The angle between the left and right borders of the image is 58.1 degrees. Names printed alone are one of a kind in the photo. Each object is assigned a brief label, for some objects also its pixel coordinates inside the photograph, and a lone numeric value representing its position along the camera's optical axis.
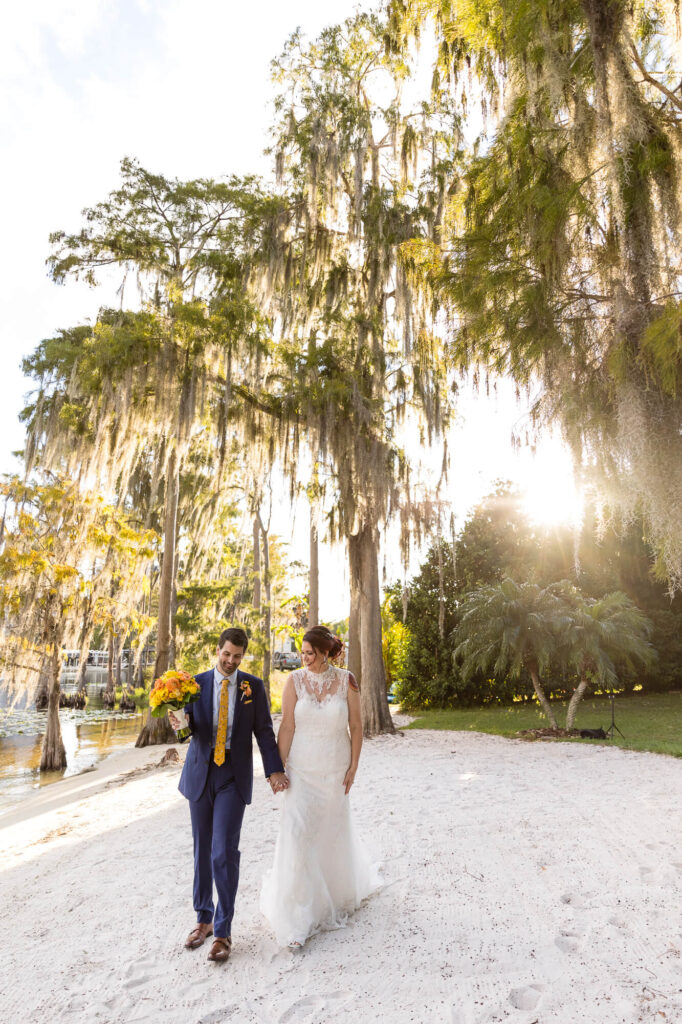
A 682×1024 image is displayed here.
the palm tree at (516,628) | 9.93
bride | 3.21
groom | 3.04
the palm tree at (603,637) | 9.76
